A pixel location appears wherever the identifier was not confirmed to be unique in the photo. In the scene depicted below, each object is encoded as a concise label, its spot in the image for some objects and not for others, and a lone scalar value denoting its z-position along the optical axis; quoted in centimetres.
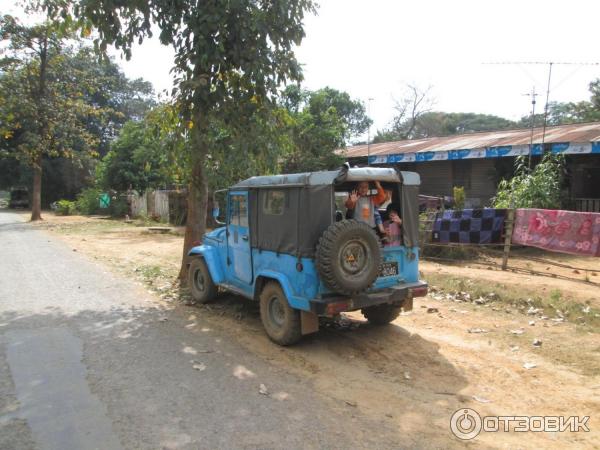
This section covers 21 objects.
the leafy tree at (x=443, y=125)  4872
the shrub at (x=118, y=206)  2920
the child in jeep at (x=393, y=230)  591
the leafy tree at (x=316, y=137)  1980
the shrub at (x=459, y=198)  1513
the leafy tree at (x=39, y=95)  2506
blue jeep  513
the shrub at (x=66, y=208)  3308
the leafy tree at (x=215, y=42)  710
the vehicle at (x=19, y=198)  4559
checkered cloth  1035
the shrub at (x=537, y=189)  1237
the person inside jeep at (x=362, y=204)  560
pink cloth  851
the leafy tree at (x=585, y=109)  3784
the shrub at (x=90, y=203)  3219
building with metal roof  1367
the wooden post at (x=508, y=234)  986
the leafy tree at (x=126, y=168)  2998
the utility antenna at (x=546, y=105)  1257
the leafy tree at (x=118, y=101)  5038
